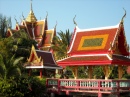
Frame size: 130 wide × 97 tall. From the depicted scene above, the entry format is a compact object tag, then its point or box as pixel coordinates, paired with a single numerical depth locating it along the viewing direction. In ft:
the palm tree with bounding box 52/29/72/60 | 129.04
